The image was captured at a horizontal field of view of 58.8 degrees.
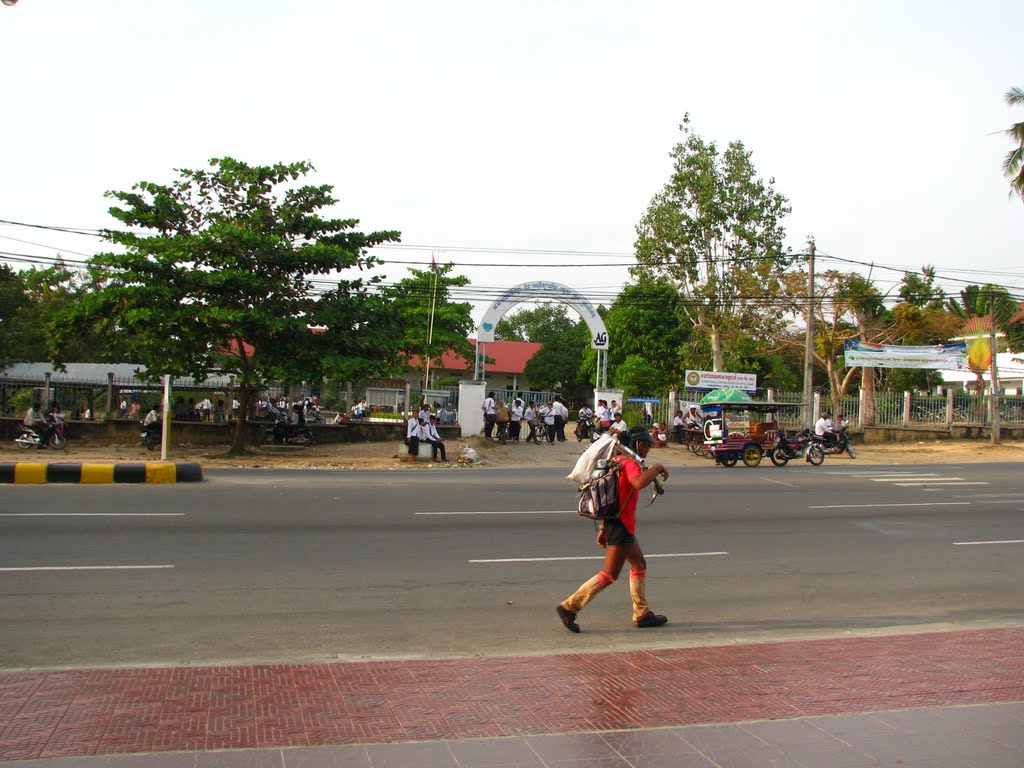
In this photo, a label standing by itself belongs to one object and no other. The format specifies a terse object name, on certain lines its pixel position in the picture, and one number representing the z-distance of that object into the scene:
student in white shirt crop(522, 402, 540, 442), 30.88
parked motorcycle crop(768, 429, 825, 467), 25.66
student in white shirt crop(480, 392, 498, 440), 30.31
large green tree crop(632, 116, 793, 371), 41.97
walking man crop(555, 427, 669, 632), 7.18
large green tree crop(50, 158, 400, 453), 22.59
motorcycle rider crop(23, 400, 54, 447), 23.94
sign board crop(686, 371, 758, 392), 34.03
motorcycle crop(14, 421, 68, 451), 23.86
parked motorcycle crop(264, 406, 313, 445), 27.16
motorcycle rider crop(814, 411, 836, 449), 28.58
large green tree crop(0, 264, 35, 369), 36.94
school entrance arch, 31.00
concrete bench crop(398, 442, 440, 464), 24.45
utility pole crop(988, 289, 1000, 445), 34.69
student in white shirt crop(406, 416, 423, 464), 24.39
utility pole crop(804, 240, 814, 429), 33.50
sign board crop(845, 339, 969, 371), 36.44
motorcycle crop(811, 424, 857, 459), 29.14
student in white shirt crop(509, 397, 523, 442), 30.73
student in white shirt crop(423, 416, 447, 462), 24.50
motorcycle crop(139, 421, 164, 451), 25.25
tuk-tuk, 25.56
